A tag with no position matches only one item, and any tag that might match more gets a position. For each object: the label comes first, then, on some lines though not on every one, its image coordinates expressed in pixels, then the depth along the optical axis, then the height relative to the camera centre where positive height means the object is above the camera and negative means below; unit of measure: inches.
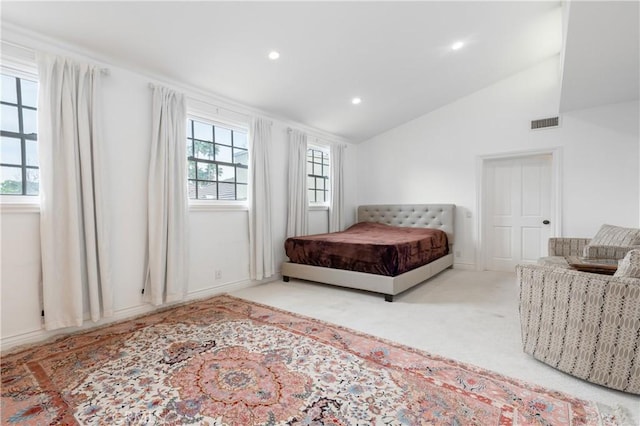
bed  136.0 -30.4
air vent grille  171.3 +45.7
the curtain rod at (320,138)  183.6 +47.0
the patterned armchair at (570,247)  112.6 -19.2
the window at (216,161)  143.1 +23.3
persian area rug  60.2 -41.0
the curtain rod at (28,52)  90.9 +48.5
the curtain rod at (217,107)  121.9 +48.8
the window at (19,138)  93.4 +22.9
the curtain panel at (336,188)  217.5 +13.2
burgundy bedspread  136.5 -21.6
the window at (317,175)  211.5 +22.1
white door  181.3 -3.9
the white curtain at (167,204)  120.5 +2.0
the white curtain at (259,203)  160.6 +2.4
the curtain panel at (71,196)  94.7 +4.6
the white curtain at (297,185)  182.4 +13.0
